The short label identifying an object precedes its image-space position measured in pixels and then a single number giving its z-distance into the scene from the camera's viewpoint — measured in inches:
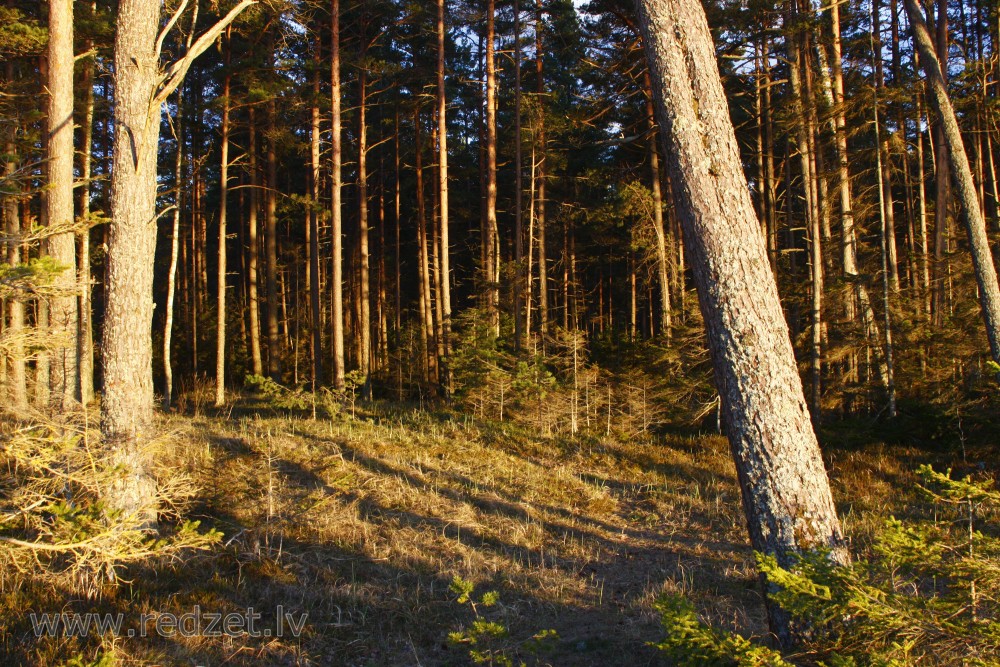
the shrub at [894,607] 120.3
